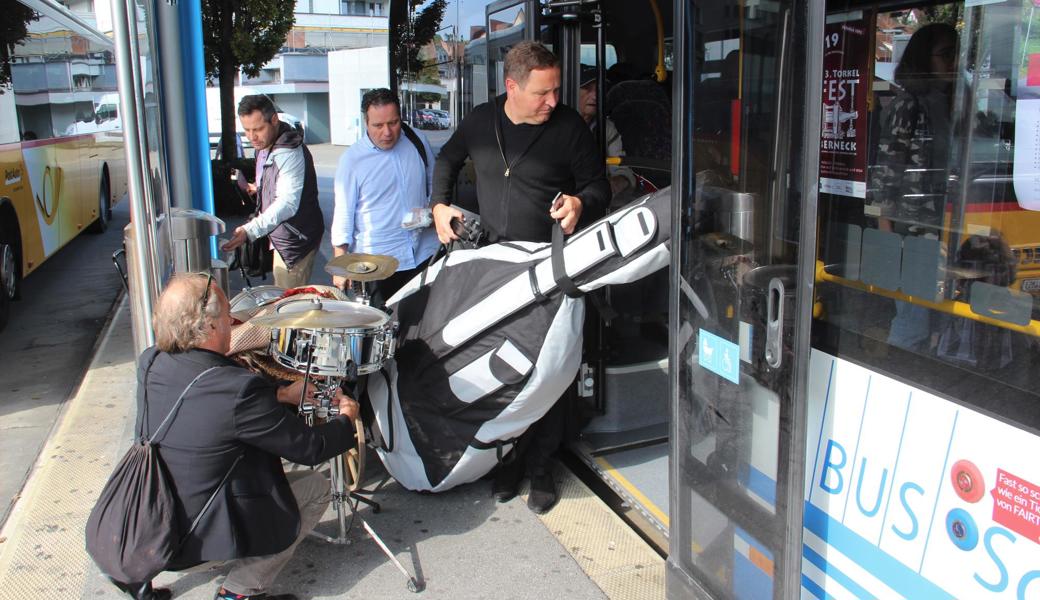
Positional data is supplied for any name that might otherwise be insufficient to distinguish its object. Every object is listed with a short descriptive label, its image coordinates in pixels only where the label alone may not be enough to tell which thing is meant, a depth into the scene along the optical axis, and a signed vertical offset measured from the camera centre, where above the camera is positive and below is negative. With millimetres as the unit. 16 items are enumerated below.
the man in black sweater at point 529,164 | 3225 -116
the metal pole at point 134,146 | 2863 -27
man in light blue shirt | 3998 -265
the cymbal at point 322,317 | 2650 -555
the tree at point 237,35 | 12258 +1434
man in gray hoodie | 4320 -293
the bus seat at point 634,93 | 4418 +193
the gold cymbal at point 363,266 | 3289 -493
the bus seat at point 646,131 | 4434 +5
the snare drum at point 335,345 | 2768 -662
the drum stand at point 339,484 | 2918 -1251
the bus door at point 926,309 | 1556 -351
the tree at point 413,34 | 5188 +628
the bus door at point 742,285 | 1885 -357
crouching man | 2527 -855
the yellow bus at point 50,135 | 7238 +42
